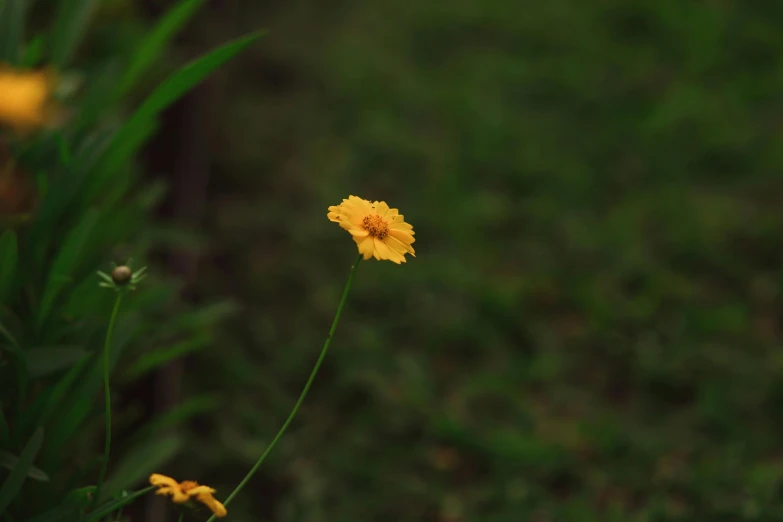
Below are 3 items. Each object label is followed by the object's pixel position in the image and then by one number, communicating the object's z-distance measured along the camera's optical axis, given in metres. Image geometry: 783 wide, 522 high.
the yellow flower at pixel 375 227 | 1.47
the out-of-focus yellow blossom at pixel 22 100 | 1.65
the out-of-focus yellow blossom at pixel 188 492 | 1.43
